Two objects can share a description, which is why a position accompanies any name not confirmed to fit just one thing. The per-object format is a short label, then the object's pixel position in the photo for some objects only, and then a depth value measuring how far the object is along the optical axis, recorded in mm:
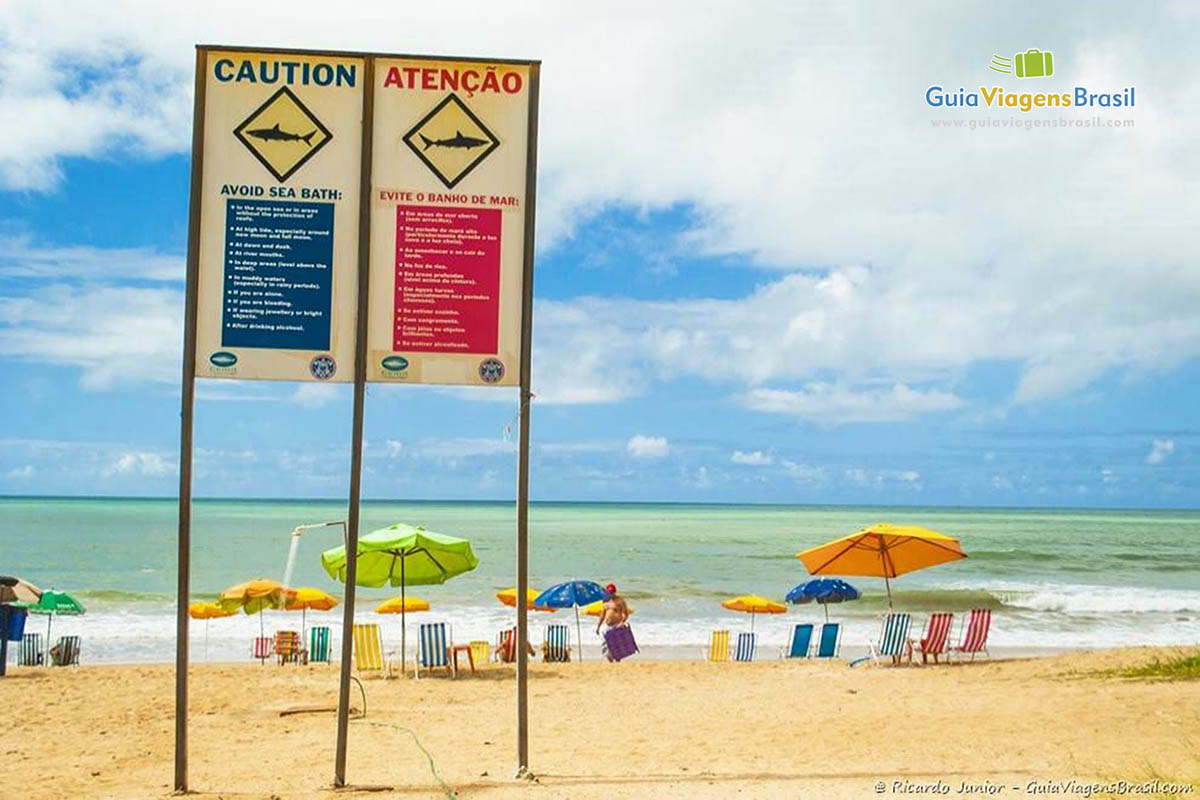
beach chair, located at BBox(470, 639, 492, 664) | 15289
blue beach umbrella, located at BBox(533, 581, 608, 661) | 16750
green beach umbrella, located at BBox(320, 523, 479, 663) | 13523
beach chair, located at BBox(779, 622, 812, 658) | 16500
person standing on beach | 16344
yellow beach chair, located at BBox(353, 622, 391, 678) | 14227
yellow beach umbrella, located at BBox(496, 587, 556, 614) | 18422
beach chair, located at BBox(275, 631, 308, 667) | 16172
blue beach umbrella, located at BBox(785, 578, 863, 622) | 18125
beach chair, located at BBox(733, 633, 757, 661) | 17047
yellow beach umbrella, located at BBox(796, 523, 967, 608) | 14702
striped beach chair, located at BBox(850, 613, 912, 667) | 14477
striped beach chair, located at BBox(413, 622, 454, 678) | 14164
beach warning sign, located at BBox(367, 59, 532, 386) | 6359
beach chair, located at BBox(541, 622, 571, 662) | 17047
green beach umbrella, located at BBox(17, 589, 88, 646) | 16922
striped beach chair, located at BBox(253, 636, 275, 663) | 16980
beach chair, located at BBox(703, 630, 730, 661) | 16906
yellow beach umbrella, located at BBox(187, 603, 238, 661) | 17984
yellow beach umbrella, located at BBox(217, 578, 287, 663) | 15641
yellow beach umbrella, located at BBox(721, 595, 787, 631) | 19453
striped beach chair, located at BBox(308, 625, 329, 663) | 15945
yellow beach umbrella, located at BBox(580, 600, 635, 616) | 18953
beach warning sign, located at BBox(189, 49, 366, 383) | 6250
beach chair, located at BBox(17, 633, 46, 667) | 16320
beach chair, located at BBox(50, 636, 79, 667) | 16438
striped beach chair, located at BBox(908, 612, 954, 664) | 14539
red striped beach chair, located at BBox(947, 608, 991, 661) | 15039
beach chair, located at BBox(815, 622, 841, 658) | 16312
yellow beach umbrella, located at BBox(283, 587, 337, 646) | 18047
